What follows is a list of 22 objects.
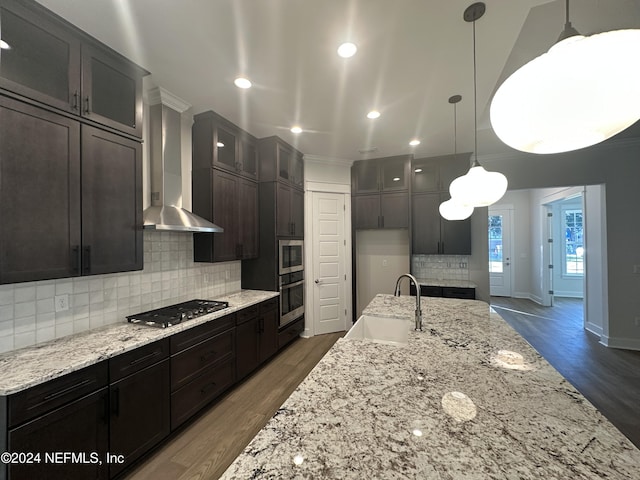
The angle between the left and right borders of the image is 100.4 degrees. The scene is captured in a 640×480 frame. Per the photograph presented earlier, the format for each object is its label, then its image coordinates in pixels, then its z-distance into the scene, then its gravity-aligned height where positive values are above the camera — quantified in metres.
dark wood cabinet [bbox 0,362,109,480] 1.22 -0.91
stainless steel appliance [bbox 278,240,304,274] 3.53 -0.20
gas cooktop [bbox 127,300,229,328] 2.06 -0.60
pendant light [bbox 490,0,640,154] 0.57 +0.35
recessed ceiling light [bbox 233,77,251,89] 2.20 +1.35
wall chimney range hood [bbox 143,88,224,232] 2.35 +0.74
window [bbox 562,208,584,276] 6.68 -0.10
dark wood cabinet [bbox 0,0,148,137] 1.42 +1.09
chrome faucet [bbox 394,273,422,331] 1.74 -0.51
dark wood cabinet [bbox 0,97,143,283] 1.40 +0.29
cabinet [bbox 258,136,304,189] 3.49 +1.10
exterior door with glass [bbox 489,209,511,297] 6.86 -0.30
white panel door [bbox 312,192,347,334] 4.24 -0.33
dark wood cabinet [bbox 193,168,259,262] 2.77 +0.33
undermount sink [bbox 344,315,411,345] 1.97 -0.68
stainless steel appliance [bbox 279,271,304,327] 3.56 -0.78
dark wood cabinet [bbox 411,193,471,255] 4.19 +0.16
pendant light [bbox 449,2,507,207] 1.52 +0.32
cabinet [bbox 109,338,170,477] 1.61 -1.04
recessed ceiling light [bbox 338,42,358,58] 1.81 +1.33
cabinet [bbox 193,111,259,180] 2.77 +1.08
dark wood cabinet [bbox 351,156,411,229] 4.40 +0.81
